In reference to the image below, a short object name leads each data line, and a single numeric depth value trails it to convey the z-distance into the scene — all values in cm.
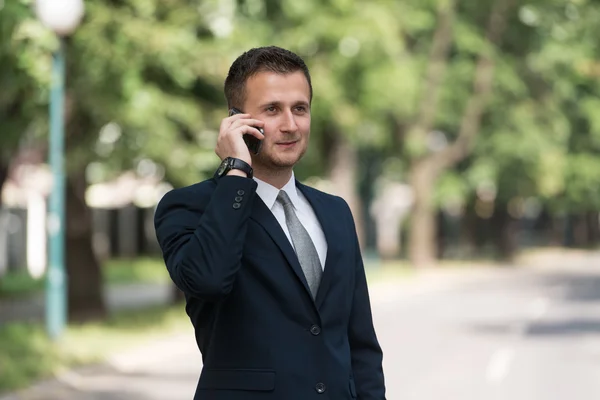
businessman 330
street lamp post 1473
